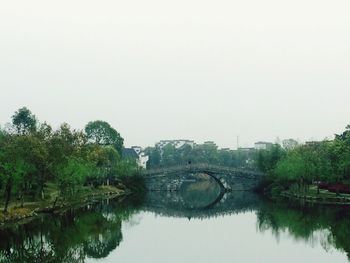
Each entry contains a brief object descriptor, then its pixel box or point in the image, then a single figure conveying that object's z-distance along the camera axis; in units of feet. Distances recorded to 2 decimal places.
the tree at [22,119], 293.02
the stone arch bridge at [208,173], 271.28
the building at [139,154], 482.69
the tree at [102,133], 335.67
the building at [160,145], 596.87
